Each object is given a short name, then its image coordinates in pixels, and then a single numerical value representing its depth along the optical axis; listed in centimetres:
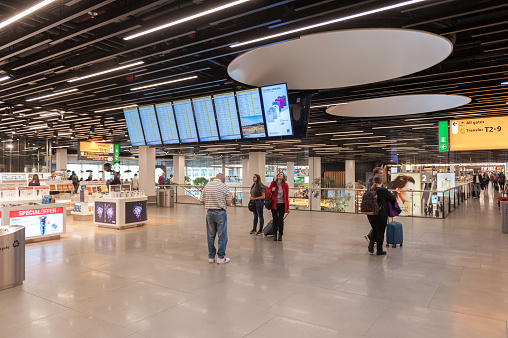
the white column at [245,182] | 1959
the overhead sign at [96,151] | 2155
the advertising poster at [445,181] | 1855
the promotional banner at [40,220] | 859
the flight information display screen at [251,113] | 796
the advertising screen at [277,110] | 760
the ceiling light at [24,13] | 465
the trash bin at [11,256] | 512
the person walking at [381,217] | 738
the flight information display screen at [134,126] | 1014
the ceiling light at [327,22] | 438
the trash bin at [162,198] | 1869
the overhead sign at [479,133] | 1107
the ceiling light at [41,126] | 1671
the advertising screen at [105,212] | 1115
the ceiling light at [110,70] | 730
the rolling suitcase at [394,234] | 821
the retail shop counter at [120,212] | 1103
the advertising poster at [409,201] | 1398
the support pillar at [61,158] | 2987
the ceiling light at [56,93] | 954
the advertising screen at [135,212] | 1121
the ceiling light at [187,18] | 457
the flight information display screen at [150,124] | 981
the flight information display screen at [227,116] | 838
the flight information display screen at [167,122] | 945
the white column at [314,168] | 3827
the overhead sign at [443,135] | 1204
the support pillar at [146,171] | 1950
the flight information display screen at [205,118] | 876
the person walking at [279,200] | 893
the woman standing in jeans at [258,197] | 962
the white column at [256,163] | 2861
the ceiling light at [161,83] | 835
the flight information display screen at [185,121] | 913
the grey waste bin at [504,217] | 1014
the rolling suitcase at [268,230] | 953
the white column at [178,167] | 3648
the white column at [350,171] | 4169
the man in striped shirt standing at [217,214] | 660
